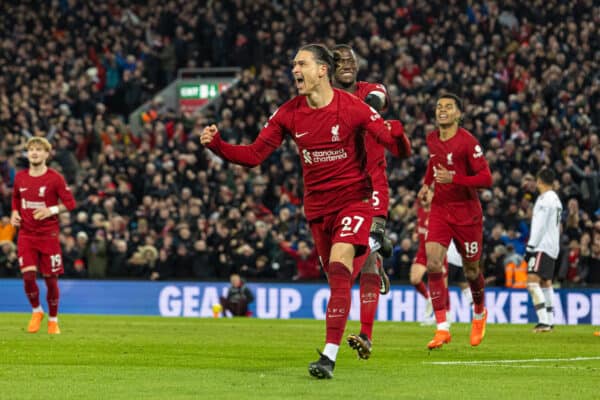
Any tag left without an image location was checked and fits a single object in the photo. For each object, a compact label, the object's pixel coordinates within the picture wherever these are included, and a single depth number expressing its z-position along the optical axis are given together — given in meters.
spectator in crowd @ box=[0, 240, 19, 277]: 28.30
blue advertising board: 23.47
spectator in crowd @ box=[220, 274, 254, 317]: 25.62
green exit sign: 35.75
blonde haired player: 16.91
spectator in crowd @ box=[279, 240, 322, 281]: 26.19
